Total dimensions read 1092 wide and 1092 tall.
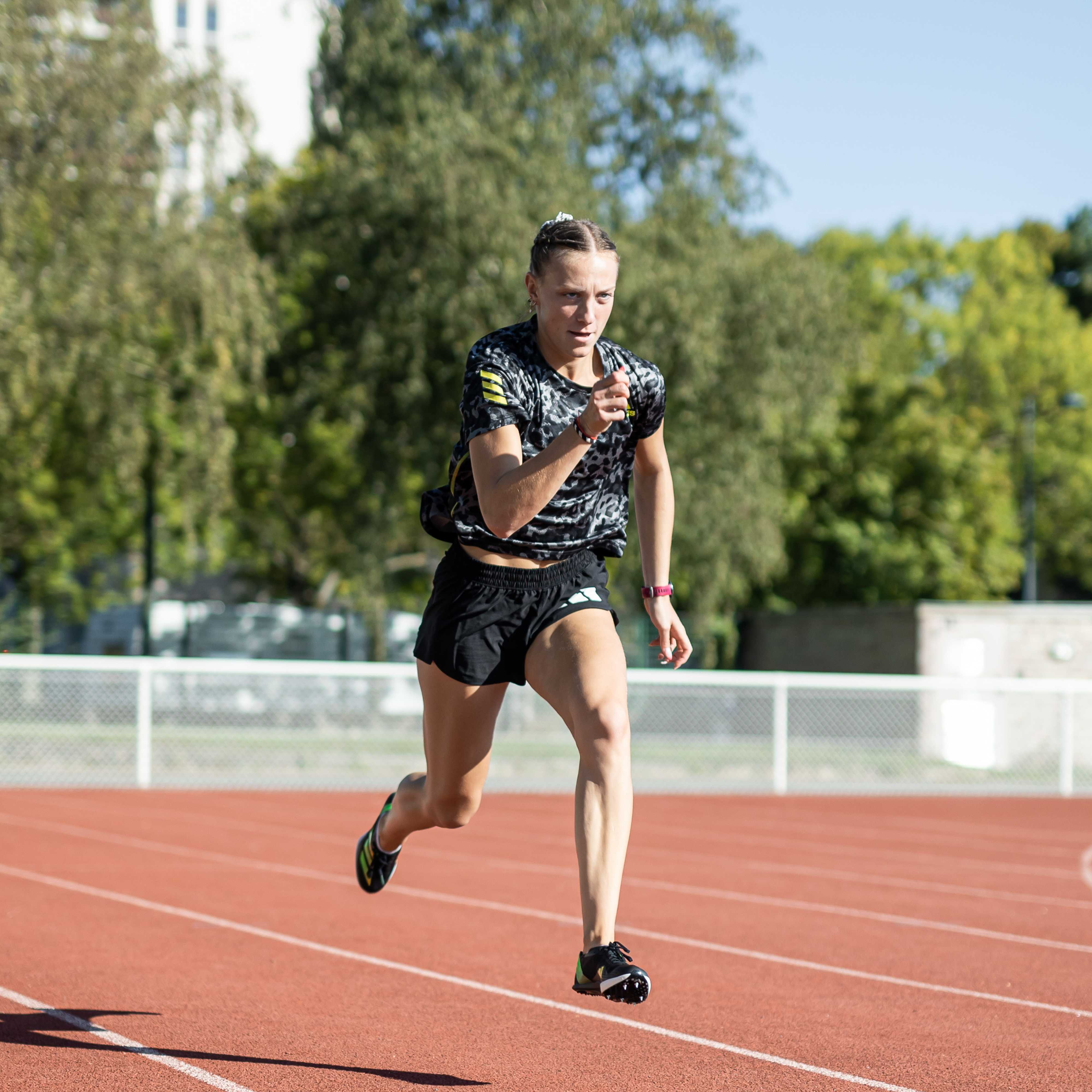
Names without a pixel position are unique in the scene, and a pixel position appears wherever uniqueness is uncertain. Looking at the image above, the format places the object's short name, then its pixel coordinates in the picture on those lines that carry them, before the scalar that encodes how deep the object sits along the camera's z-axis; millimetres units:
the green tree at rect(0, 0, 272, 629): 18266
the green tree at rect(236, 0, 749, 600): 23266
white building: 89625
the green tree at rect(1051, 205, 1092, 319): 63281
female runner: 3965
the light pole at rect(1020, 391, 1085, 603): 33188
